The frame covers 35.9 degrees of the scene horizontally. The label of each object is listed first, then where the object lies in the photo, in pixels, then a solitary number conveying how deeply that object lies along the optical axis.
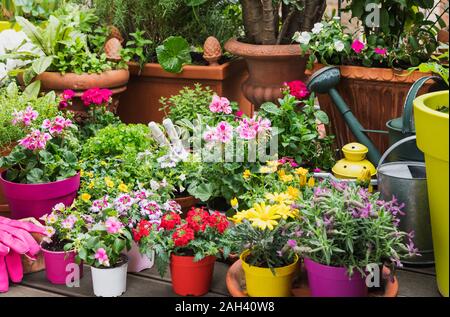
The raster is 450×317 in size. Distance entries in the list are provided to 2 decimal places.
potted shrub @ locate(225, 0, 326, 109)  3.34
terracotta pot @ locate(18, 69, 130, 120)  3.32
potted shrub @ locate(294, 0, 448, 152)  2.93
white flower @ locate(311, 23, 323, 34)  3.08
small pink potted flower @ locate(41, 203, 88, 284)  2.16
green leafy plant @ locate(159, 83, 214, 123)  3.07
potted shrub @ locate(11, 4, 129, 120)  3.32
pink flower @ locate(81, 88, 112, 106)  3.04
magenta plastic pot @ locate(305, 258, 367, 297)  1.84
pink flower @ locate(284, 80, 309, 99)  2.93
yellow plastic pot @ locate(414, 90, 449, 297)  1.77
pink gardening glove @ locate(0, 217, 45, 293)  2.17
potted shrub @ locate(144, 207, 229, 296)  2.05
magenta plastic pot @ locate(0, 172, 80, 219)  2.42
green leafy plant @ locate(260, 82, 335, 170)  2.71
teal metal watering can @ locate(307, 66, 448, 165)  2.41
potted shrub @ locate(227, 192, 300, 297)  1.93
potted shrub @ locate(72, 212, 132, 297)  2.05
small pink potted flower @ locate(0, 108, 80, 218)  2.43
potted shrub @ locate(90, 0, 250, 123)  3.47
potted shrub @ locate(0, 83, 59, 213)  2.63
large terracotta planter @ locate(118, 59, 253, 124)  3.47
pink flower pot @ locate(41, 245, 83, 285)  2.16
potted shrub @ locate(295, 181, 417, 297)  1.83
